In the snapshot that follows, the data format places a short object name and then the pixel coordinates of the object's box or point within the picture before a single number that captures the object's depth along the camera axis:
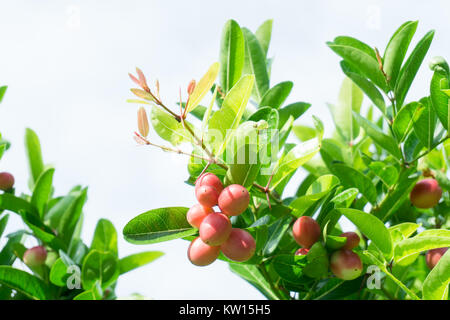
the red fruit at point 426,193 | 0.84
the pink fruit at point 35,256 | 0.89
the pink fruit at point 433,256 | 0.81
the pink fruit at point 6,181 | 0.93
